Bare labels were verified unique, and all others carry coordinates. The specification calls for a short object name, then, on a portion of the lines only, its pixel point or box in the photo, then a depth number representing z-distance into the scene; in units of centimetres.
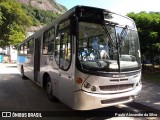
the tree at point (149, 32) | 951
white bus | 299
